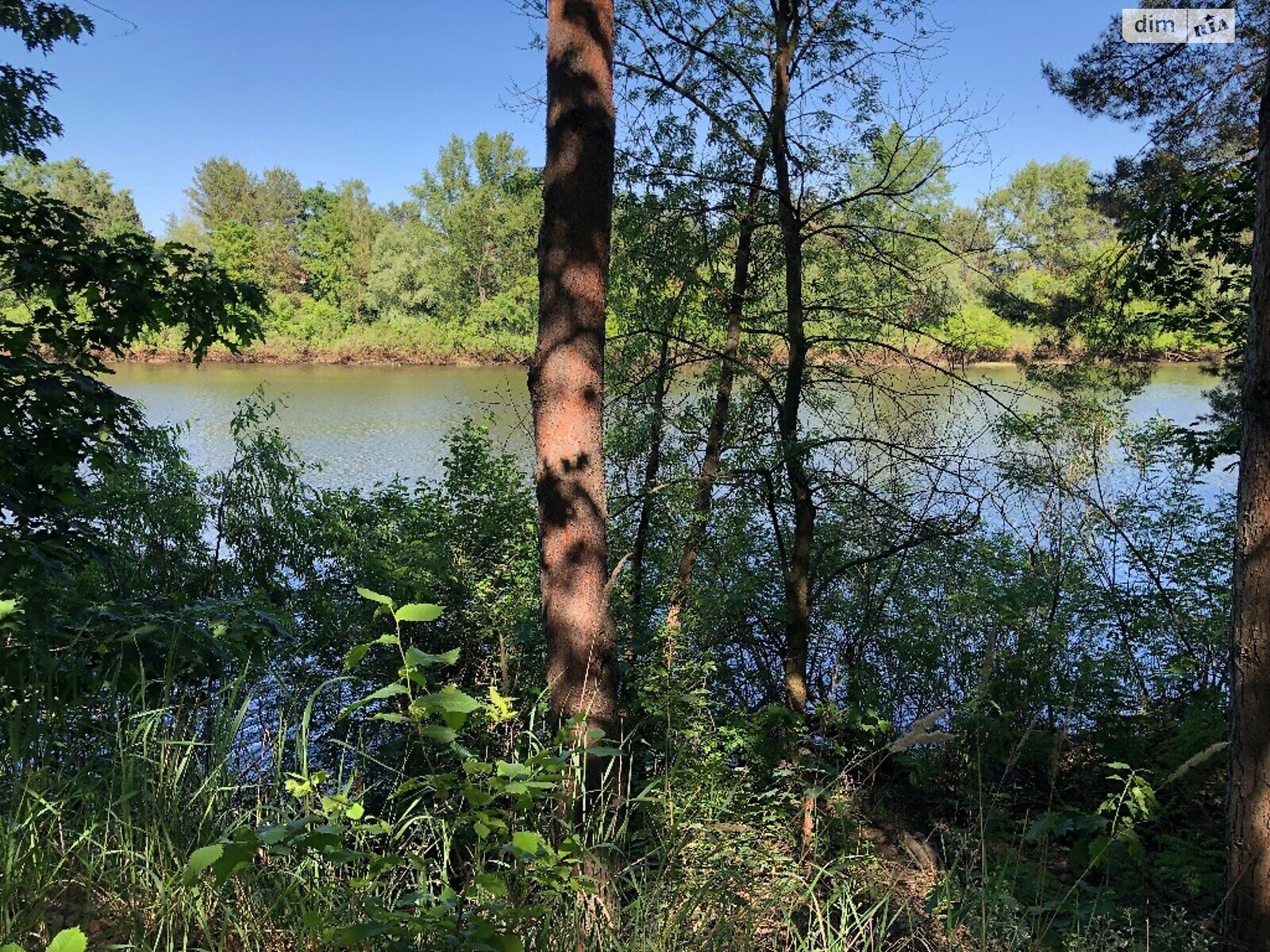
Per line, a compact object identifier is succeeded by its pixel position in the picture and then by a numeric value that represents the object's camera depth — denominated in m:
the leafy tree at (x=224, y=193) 53.34
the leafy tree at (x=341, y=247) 48.34
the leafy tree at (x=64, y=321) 3.26
